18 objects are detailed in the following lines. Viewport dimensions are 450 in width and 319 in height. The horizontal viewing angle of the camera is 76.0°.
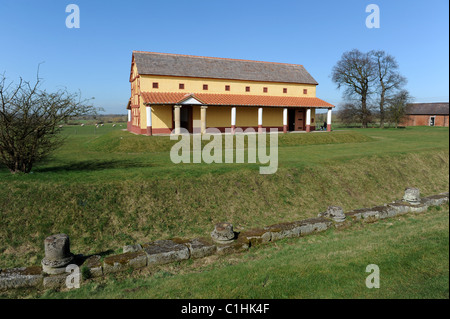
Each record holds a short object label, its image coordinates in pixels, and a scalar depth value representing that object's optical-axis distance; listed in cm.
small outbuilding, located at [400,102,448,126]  5819
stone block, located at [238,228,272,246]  804
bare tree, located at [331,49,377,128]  5138
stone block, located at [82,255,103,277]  635
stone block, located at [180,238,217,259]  728
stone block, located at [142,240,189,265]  691
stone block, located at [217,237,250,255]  749
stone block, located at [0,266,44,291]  590
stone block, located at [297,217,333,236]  897
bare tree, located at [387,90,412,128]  5155
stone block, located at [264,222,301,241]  845
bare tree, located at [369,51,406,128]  5209
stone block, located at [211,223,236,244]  768
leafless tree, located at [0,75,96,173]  1105
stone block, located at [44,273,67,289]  601
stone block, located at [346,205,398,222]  1016
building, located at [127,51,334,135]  2731
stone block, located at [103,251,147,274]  651
